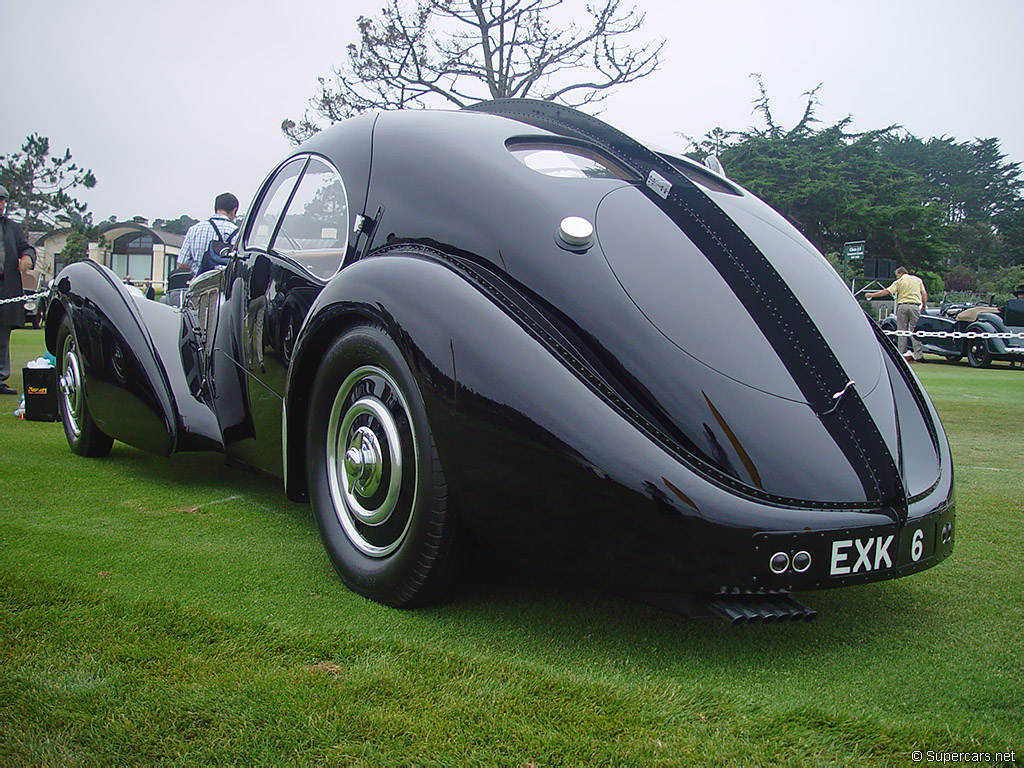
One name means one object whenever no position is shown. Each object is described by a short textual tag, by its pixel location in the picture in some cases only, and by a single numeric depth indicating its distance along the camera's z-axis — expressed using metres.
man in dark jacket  7.20
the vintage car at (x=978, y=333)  15.45
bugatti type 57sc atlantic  1.89
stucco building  49.94
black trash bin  5.67
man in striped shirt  6.72
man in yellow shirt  14.98
